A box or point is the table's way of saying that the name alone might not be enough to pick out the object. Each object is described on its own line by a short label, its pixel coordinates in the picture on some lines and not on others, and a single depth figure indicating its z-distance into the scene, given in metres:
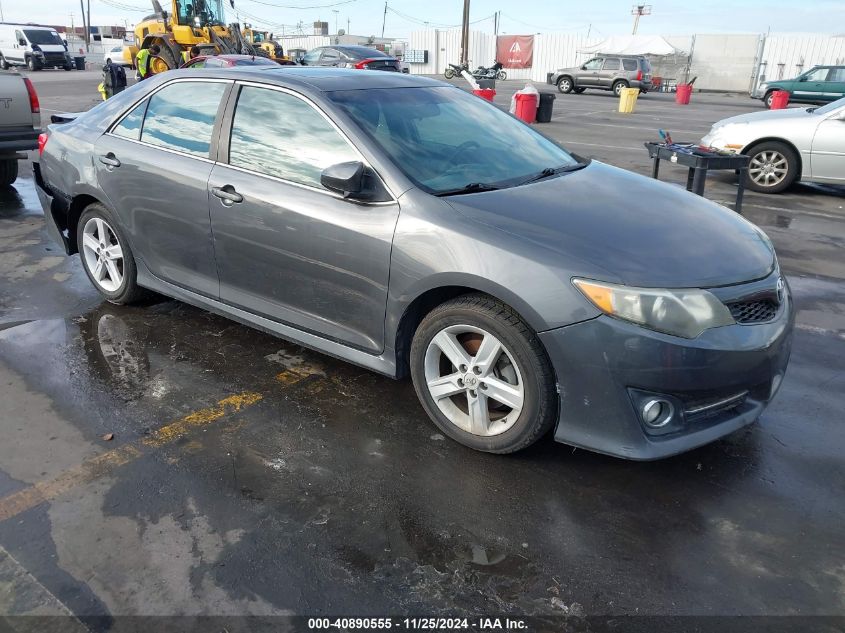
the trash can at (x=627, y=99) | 22.20
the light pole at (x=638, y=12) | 71.81
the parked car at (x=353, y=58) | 24.48
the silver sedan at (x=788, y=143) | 8.93
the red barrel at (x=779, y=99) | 24.45
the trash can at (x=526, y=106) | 16.30
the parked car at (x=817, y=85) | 25.46
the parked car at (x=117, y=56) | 34.22
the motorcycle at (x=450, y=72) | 37.52
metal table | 6.39
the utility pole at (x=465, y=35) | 40.09
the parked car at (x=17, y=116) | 7.83
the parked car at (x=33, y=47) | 38.88
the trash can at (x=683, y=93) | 28.62
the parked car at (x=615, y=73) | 31.92
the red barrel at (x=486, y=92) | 16.52
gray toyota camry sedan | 2.80
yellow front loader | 20.30
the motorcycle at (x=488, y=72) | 36.39
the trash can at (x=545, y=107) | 16.41
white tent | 42.34
